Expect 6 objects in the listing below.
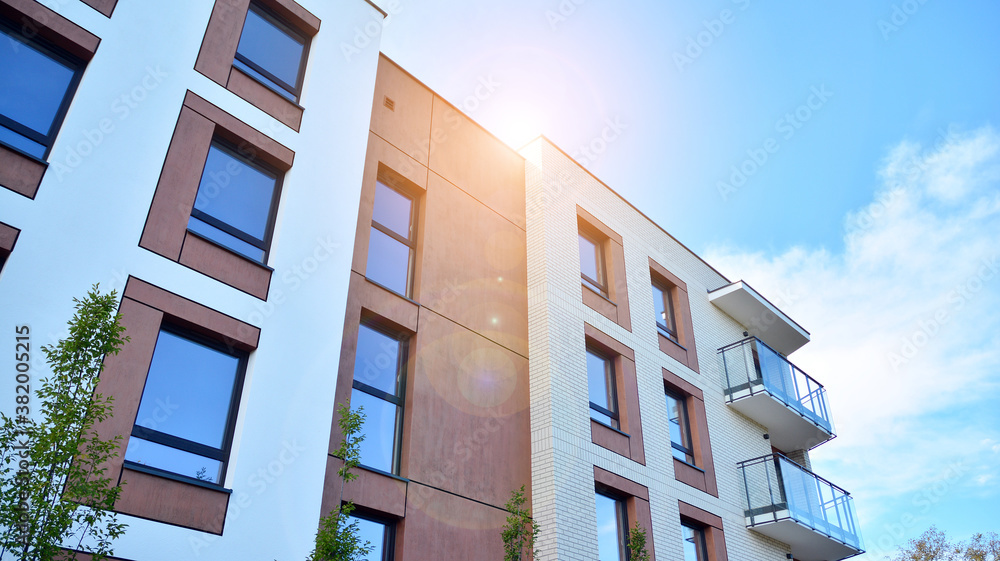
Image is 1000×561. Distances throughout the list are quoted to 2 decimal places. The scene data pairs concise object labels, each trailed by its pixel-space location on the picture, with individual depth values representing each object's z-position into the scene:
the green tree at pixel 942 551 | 28.55
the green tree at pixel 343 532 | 7.29
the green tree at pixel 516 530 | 10.23
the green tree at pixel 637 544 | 11.59
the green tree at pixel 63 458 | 5.75
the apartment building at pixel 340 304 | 8.44
